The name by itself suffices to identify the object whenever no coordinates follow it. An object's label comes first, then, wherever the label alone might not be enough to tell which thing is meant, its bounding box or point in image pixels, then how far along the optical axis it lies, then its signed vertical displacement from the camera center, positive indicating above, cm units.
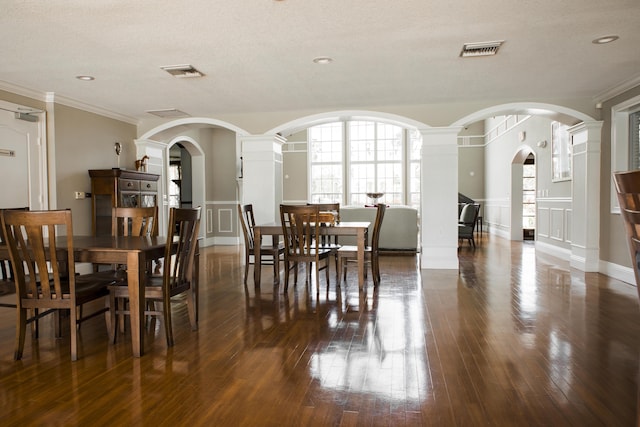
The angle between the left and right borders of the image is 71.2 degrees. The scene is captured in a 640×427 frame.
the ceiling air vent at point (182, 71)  448 +141
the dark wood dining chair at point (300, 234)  462 -30
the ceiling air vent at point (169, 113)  664 +143
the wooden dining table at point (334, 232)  476 -30
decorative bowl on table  849 +19
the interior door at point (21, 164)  512 +52
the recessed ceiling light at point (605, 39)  373 +139
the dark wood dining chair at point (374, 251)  494 -52
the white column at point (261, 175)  700 +49
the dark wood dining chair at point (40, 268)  267 -38
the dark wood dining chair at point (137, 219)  384 -11
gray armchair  888 -36
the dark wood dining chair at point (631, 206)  128 -1
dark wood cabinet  617 +20
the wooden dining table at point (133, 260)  279 -34
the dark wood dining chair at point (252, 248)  522 -51
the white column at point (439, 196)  644 +12
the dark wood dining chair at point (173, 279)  293 -52
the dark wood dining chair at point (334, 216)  502 -13
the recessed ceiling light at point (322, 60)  422 +140
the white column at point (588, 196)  609 +11
